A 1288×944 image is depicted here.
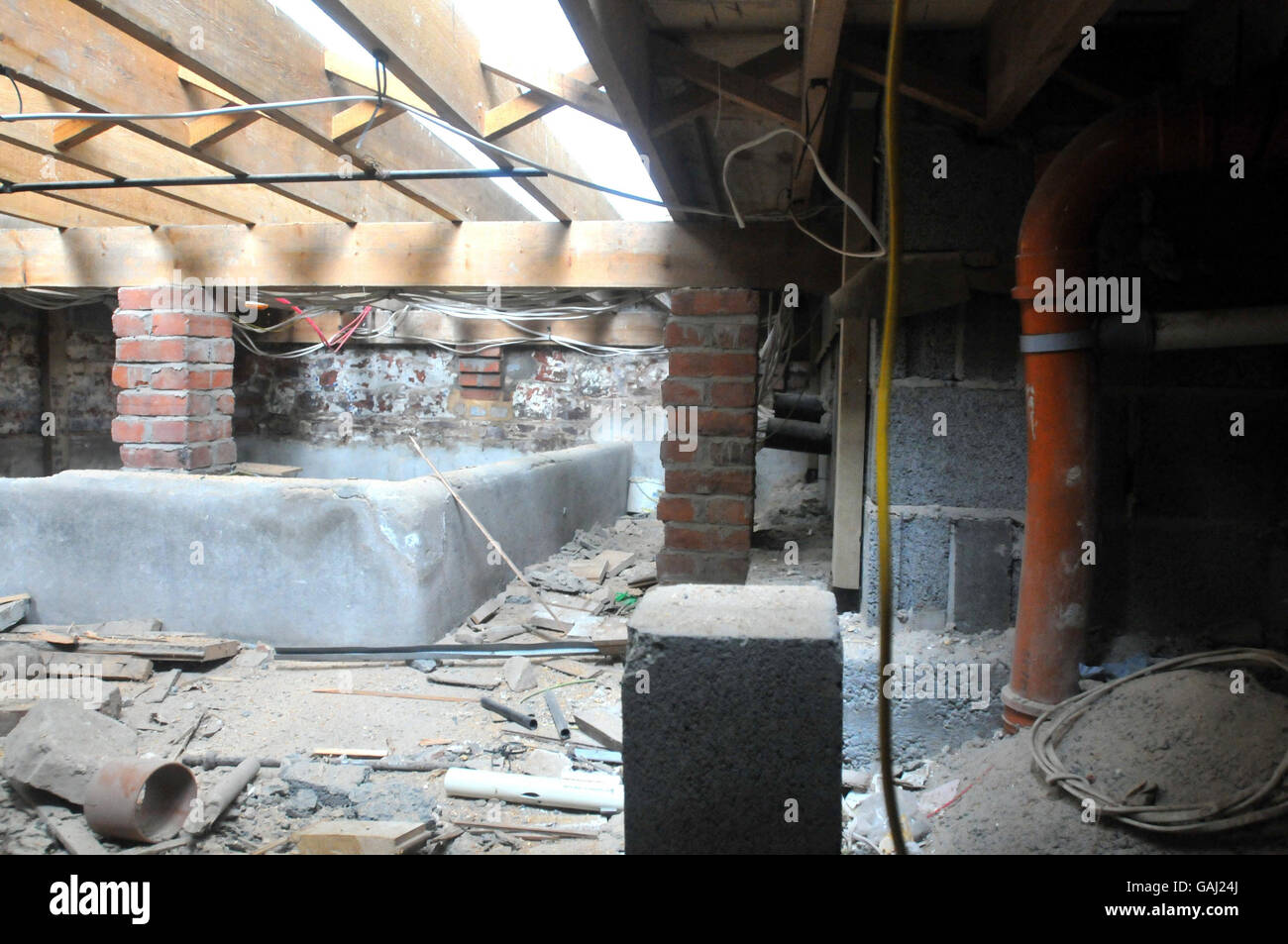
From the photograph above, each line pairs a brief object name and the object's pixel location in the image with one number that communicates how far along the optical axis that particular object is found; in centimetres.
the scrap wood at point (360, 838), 153
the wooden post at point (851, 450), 224
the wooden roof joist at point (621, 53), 134
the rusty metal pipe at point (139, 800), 171
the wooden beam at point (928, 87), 173
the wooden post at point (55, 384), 590
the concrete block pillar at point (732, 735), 113
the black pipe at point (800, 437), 368
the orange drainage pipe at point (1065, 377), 140
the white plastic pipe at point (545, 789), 184
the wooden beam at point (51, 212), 319
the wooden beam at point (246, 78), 181
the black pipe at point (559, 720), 224
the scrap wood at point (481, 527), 302
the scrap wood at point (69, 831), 172
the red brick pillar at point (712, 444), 264
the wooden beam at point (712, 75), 173
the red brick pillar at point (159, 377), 338
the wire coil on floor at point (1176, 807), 121
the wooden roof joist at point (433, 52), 162
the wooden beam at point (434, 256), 269
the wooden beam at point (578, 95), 188
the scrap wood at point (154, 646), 271
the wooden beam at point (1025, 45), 124
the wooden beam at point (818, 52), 131
